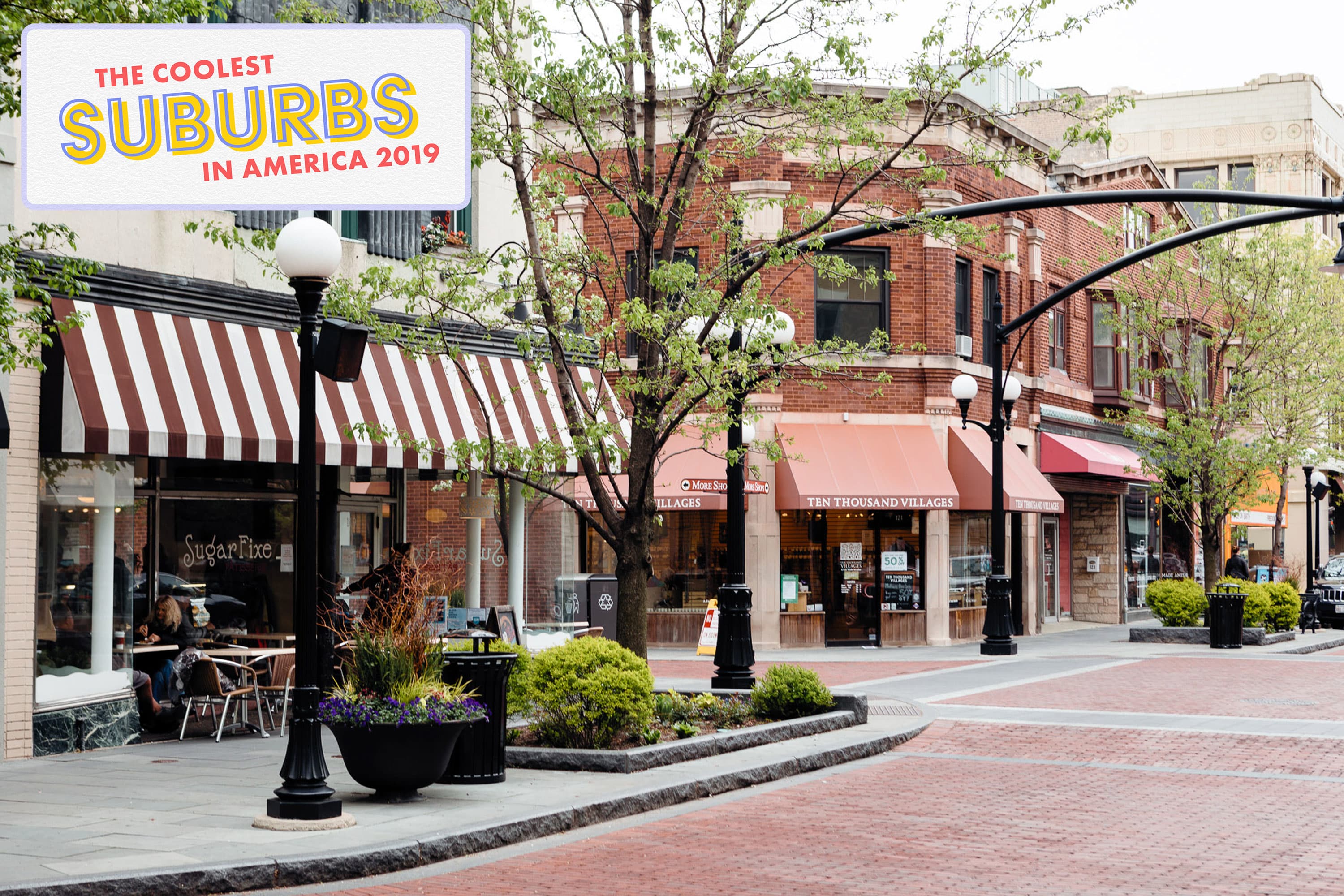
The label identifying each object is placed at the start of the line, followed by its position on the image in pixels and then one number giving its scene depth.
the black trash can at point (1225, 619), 26.88
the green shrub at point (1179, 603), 28.67
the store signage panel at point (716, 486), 26.34
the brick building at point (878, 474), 26.88
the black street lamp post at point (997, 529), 24.44
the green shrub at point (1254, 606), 28.78
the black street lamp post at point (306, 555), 9.40
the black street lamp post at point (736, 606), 15.76
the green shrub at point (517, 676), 12.48
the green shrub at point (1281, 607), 30.23
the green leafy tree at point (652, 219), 13.19
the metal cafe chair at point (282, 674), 14.43
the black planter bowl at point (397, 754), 10.09
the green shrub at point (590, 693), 11.94
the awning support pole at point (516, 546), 19.17
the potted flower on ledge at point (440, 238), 17.45
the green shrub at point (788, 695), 14.41
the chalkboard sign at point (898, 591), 27.73
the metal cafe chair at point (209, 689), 13.90
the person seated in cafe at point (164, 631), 14.53
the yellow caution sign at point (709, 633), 24.86
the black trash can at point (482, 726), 10.95
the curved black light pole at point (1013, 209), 16.11
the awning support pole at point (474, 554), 18.80
